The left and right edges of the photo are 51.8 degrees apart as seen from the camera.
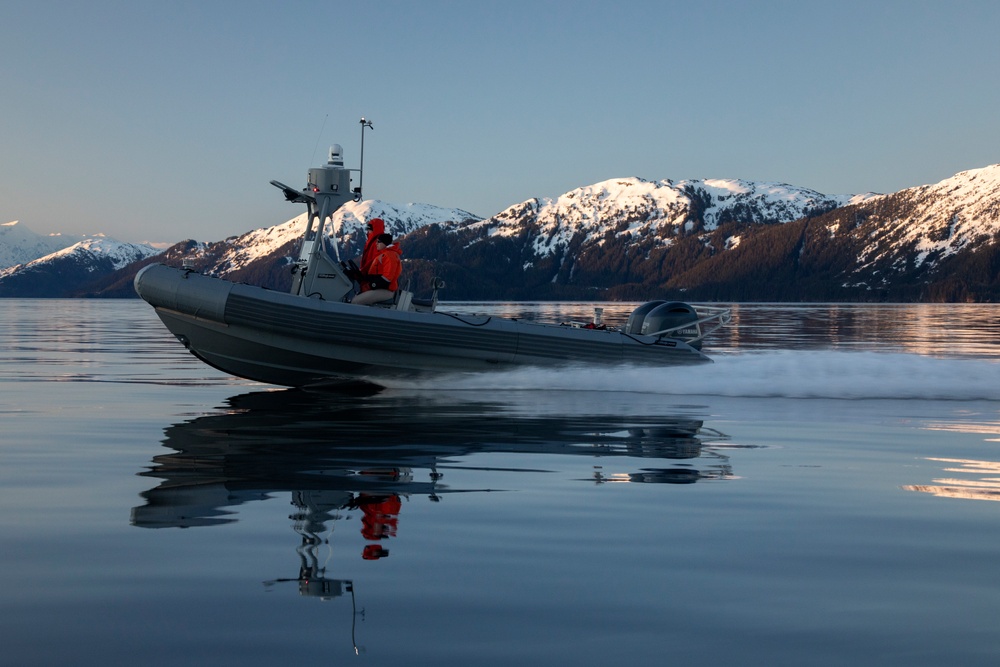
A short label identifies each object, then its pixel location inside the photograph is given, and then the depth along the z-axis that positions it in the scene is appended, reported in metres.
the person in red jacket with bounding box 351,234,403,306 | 15.42
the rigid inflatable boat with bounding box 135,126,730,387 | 14.96
